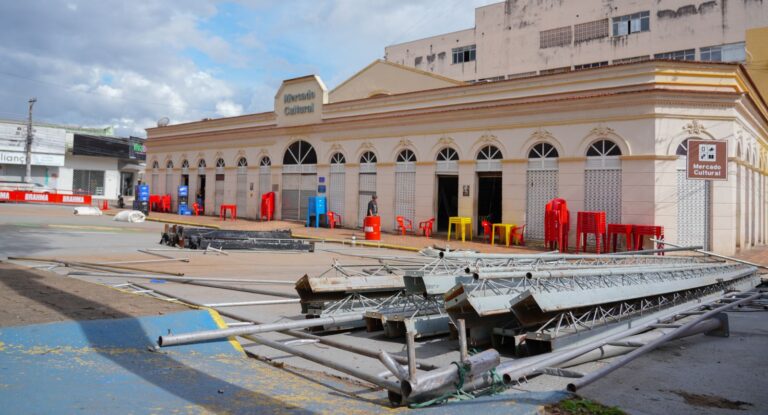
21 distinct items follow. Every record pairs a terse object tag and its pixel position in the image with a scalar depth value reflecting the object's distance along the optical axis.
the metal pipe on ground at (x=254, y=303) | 8.07
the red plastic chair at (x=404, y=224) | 22.97
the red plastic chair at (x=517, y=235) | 20.00
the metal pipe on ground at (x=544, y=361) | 4.62
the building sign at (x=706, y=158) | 16.64
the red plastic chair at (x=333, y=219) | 25.77
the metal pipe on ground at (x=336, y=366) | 4.23
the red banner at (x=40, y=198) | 39.41
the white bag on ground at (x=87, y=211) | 30.79
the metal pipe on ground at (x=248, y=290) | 9.29
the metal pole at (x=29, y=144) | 52.28
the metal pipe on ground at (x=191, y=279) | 10.14
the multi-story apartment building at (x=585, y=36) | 34.41
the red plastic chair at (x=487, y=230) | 20.51
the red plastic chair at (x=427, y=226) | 22.33
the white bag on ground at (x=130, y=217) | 27.20
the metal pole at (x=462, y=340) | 4.20
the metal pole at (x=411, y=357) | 3.92
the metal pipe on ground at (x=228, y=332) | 4.73
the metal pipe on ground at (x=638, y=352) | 4.49
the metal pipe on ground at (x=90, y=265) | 10.93
